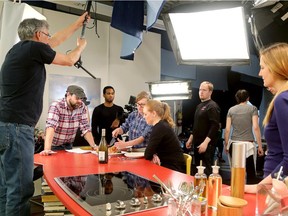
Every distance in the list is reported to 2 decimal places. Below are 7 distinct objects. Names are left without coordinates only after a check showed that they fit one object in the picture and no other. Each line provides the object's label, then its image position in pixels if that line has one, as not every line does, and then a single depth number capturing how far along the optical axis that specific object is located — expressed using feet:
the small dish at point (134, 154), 8.89
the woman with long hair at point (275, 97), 4.67
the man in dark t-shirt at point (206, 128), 13.43
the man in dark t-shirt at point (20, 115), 6.36
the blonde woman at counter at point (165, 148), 8.48
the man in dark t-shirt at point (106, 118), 14.83
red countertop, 4.45
